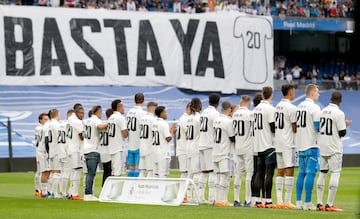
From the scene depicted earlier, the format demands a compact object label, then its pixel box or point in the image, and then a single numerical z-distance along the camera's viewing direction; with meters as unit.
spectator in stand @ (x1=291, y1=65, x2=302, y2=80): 58.21
